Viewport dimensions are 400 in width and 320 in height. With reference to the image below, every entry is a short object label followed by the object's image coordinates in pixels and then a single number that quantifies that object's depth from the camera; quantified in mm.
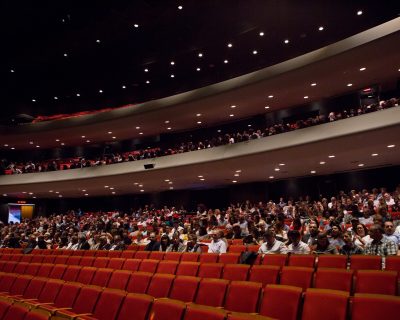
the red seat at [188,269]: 4008
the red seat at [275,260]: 3730
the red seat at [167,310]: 2338
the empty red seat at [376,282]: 2498
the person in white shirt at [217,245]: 5211
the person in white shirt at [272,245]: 4258
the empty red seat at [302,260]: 3529
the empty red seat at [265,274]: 3256
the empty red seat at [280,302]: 2391
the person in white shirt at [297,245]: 4137
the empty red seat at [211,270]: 3758
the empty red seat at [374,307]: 1971
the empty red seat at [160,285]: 3400
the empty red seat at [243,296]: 2711
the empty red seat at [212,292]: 2943
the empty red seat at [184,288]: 3166
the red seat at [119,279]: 3862
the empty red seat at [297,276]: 2988
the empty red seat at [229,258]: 4312
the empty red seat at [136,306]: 2574
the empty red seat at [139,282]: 3646
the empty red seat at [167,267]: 4211
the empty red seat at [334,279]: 2744
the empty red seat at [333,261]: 3314
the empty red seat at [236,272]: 3517
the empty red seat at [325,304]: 2160
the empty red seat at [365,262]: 3115
